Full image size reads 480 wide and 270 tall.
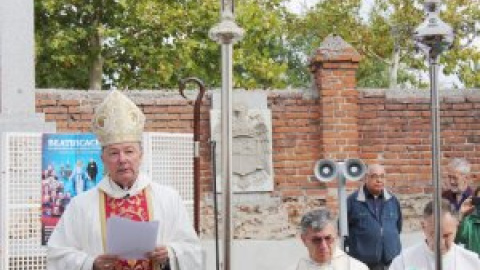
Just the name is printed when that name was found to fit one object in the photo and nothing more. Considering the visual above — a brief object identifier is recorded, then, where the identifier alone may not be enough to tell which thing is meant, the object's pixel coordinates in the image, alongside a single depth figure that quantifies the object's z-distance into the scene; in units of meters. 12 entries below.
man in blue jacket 10.54
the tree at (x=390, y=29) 30.64
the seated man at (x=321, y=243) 7.48
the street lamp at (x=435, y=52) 5.87
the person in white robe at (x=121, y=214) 6.38
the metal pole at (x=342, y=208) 10.42
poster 11.43
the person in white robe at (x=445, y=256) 7.40
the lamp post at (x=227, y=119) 5.40
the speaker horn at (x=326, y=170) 10.41
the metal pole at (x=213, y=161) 11.88
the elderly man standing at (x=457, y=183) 9.93
